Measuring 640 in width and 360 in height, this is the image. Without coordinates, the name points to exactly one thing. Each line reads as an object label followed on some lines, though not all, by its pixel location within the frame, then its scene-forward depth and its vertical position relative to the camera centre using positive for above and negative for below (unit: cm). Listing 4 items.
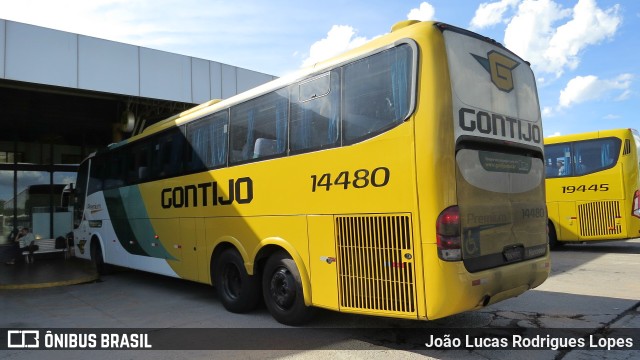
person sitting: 1517 -77
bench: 1606 -101
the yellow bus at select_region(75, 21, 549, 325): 423 +26
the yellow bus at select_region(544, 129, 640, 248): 1118 +33
